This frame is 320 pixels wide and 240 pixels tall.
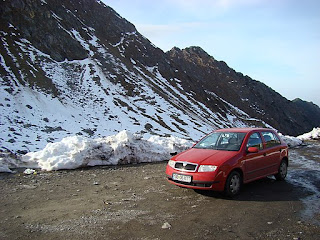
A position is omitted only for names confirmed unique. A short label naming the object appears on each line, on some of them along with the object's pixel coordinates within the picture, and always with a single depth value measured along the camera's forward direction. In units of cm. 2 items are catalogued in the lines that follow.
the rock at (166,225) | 462
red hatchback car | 605
